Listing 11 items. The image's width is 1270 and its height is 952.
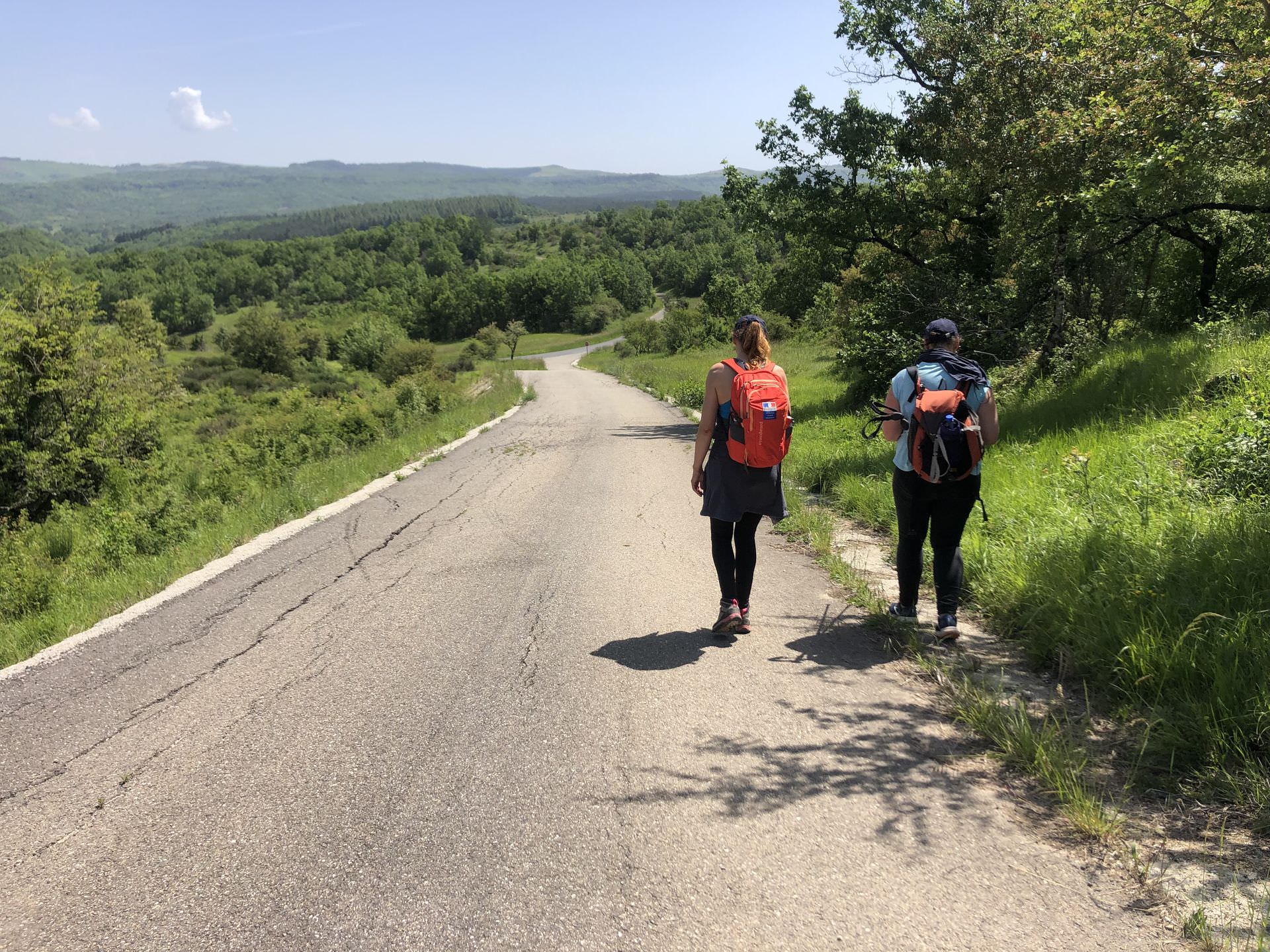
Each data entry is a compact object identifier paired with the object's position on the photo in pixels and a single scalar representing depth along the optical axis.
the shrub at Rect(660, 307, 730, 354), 52.75
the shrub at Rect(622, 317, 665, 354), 64.62
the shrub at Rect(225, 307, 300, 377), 87.88
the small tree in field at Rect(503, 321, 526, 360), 85.31
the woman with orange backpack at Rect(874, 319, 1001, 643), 4.22
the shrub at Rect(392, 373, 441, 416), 22.32
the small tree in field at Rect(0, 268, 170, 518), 17.53
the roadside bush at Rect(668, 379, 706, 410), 21.77
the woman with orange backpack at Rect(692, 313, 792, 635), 4.42
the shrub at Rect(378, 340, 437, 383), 63.00
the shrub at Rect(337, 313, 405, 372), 91.25
